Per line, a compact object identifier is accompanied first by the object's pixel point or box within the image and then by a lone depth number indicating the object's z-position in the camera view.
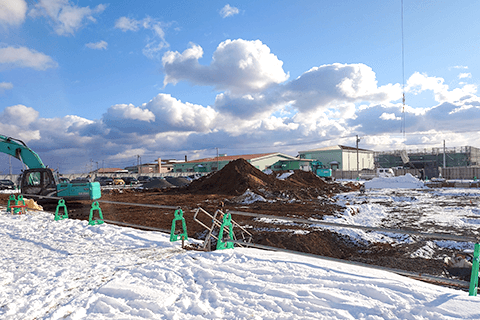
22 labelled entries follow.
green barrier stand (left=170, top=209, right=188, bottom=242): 7.57
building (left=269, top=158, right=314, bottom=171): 67.62
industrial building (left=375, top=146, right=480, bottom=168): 78.56
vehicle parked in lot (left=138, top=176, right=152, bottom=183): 51.34
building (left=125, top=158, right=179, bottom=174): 91.12
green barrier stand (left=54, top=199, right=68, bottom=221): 12.19
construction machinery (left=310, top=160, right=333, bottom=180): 45.75
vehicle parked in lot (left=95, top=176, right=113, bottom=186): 43.64
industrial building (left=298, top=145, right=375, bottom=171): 71.44
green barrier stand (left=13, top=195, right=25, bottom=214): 14.68
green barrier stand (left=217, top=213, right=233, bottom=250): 6.56
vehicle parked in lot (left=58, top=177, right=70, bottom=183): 18.38
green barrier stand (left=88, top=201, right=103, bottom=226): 10.52
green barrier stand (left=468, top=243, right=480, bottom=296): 3.93
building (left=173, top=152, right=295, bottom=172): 67.31
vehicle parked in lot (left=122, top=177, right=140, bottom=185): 46.83
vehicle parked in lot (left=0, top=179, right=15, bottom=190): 36.34
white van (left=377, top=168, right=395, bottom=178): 48.22
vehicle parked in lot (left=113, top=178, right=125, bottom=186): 45.45
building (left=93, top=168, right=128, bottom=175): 94.06
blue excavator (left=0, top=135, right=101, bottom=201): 16.31
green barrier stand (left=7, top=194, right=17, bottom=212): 15.52
